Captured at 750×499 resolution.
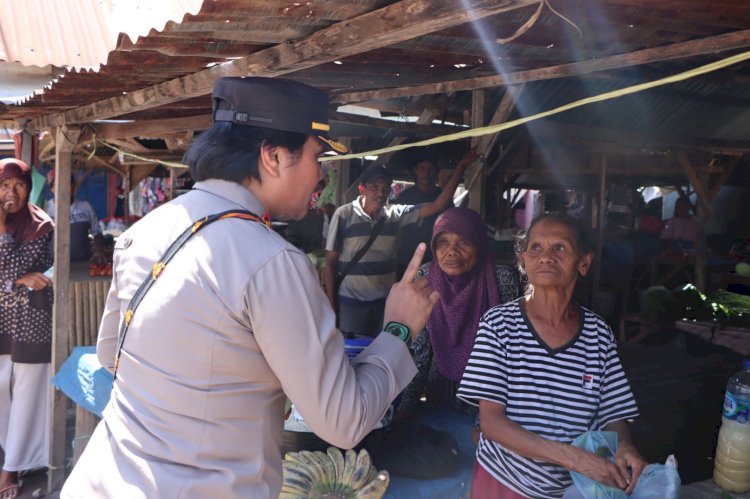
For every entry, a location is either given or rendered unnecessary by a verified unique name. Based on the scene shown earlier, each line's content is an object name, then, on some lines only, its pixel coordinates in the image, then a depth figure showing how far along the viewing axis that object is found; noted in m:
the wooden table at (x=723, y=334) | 4.38
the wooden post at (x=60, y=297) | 4.57
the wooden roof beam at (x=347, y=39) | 1.69
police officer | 1.31
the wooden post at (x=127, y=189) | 12.40
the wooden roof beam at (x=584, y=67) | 2.16
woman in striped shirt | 2.16
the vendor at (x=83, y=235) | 7.43
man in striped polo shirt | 5.34
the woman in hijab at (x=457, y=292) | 3.38
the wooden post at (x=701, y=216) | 7.05
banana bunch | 2.66
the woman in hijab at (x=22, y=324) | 4.61
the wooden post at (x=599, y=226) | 7.54
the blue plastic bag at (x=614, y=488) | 1.95
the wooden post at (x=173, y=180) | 10.43
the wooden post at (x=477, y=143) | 4.65
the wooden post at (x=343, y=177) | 8.05
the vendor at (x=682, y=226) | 10.32
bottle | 2.53
